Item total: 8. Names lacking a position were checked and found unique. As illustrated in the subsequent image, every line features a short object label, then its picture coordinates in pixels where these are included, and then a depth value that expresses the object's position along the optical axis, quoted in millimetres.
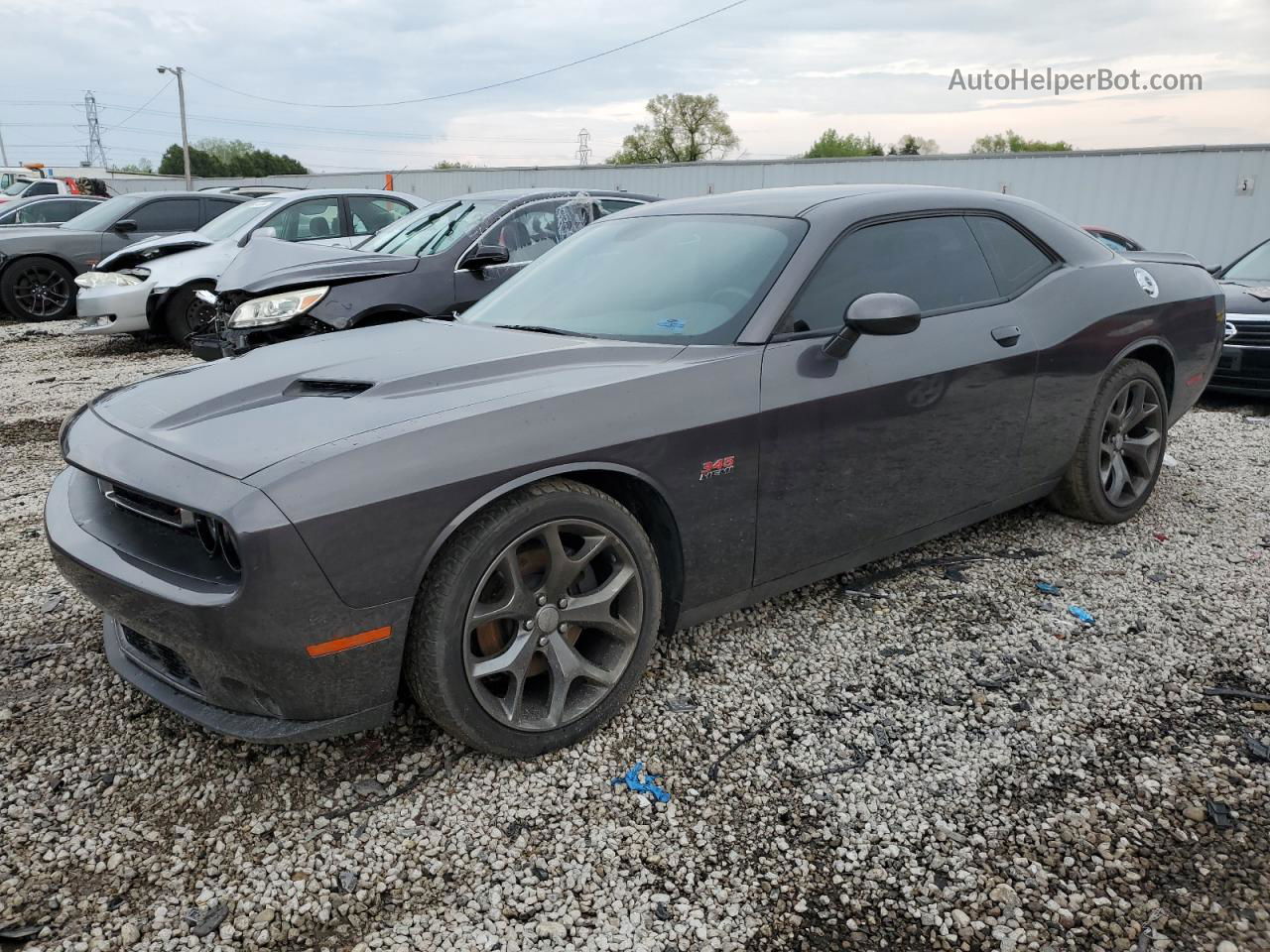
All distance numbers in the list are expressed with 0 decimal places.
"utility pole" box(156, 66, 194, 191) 51812
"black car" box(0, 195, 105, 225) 14323
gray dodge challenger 2191
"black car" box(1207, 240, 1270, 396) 6852
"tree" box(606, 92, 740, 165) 84938
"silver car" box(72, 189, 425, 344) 9320
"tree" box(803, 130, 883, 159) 88000
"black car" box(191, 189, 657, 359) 5996
